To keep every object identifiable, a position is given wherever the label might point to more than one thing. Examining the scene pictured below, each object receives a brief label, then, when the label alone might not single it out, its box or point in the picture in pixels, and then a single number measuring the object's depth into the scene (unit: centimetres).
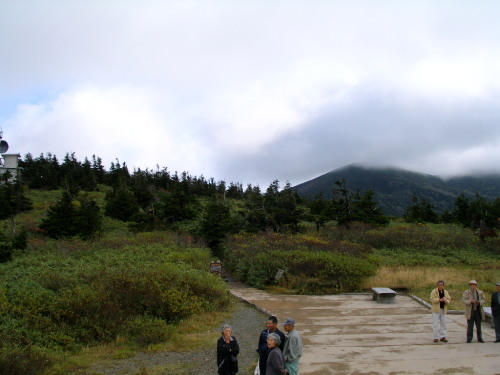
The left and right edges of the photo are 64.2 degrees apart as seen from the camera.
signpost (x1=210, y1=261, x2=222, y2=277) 1642
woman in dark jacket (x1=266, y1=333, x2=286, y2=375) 519
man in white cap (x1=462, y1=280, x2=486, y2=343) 837
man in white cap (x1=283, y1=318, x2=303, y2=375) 561
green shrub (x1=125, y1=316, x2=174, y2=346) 910
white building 3425
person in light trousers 844
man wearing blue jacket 576
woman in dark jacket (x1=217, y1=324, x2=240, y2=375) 604
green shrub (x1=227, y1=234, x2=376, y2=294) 1566
